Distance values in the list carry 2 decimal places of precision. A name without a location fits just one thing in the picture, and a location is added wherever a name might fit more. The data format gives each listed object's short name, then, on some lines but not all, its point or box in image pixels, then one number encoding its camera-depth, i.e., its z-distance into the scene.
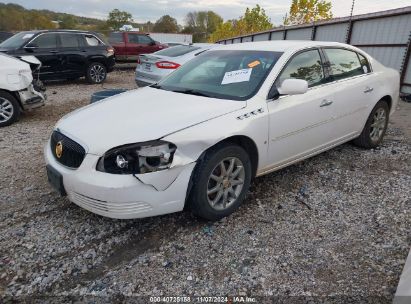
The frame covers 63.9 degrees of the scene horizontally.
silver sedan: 7.82
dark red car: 15.30
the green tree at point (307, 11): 23.34
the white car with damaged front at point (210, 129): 2.54
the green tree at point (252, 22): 35.28
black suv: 9.38
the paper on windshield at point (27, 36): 9.49
